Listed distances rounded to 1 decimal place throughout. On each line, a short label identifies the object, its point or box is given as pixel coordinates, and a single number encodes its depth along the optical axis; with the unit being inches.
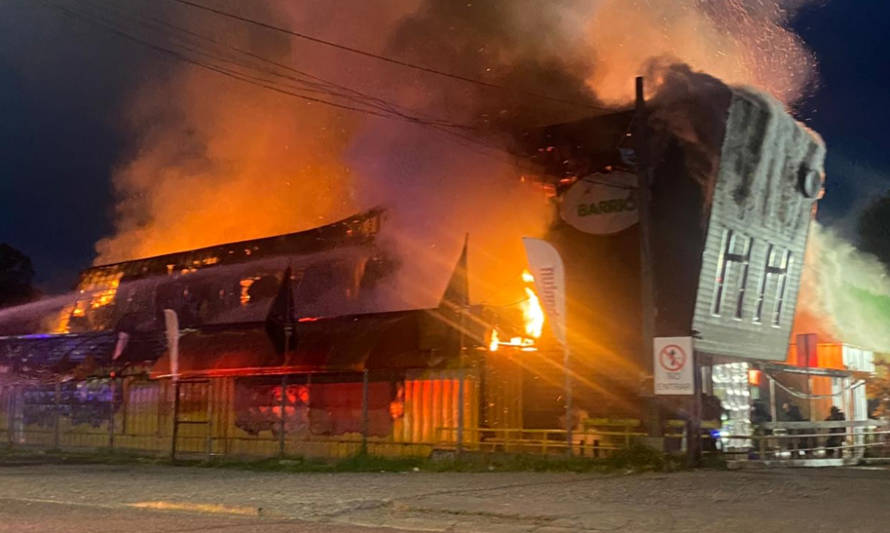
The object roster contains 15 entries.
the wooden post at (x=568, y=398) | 553.9
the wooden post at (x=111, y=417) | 818.2
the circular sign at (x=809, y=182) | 725.3
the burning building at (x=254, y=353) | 658.8
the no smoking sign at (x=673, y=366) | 514.9
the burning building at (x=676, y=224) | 630.5
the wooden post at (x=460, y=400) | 599.8
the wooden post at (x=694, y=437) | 505.7
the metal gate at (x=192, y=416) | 754.2
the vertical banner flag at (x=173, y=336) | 776.9
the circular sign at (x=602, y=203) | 647.8
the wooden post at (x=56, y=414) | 855.7
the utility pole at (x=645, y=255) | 536.1
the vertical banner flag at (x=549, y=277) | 581.6
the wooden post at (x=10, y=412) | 900.4
